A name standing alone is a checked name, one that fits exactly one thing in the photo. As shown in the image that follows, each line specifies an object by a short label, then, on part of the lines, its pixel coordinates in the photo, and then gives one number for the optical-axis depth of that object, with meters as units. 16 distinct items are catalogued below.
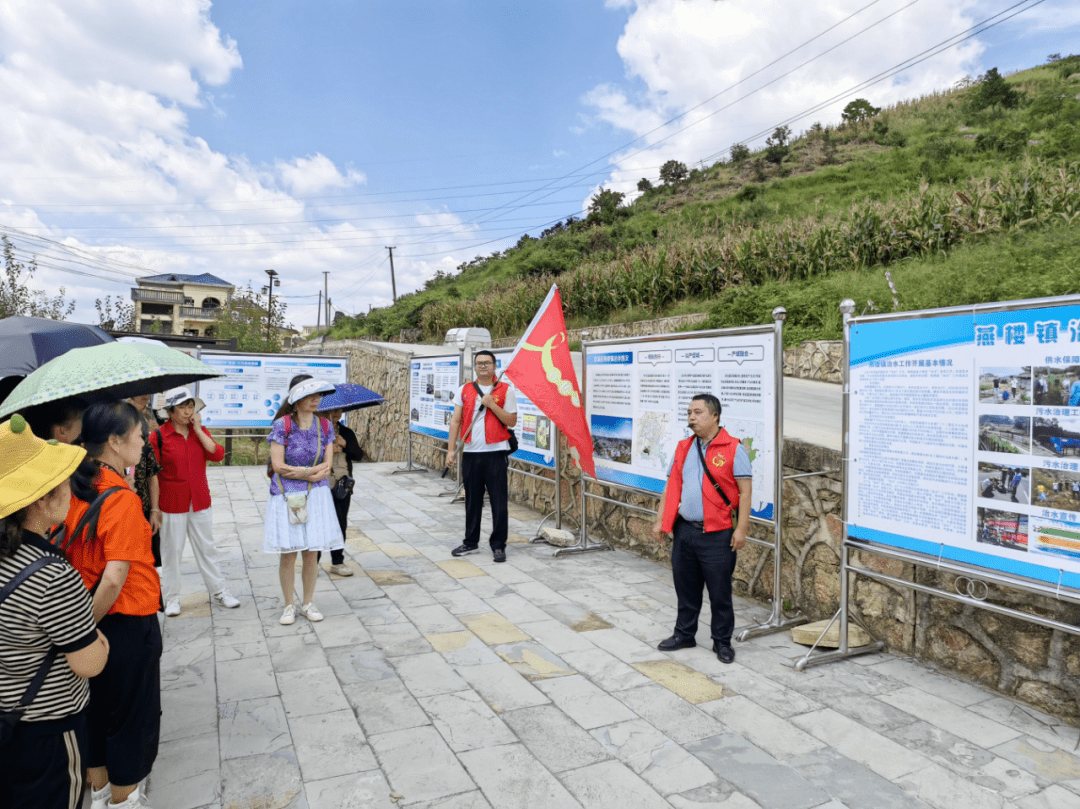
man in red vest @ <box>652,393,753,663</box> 3.96
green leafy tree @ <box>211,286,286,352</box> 26.12
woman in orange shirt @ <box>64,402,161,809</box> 2.28
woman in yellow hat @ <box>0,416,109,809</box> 1.76
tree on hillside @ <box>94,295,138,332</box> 28.58
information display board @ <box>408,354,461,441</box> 9.81
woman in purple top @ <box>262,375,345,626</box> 4.41
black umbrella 3.37
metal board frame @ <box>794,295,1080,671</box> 2.98
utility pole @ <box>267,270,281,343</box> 28.40
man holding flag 6.22
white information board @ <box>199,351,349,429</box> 11.47
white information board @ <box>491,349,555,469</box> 7.50
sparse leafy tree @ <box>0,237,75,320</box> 20.75
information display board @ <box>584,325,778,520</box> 4.47
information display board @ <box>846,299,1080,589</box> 2.92
